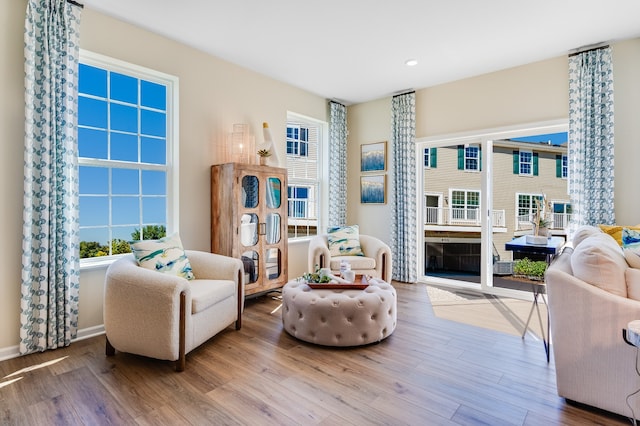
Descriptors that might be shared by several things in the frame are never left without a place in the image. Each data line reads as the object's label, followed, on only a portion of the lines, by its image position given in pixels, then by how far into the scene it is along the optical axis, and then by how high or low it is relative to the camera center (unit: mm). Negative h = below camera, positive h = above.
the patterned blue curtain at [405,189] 4812 +336
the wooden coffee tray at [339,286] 2924 -665
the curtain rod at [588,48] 3414 +1725
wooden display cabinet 3533 -97
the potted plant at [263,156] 3965 +667
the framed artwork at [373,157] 5184 +878
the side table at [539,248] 2615 -302
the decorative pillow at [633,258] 1836 -262
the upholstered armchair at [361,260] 4066 -603
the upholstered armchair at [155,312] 2207 -719
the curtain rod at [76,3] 2673 +1699
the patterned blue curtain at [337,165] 5301 +752
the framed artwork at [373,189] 5188 +361
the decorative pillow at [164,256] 2664 -374
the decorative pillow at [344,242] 4320 -407
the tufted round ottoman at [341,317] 2578 -846
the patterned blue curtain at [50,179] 2465 +250
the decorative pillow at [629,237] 2510 -200
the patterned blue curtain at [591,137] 3351 +782
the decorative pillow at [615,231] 2898 -172
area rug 3096 -1068
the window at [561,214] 3869 -25
